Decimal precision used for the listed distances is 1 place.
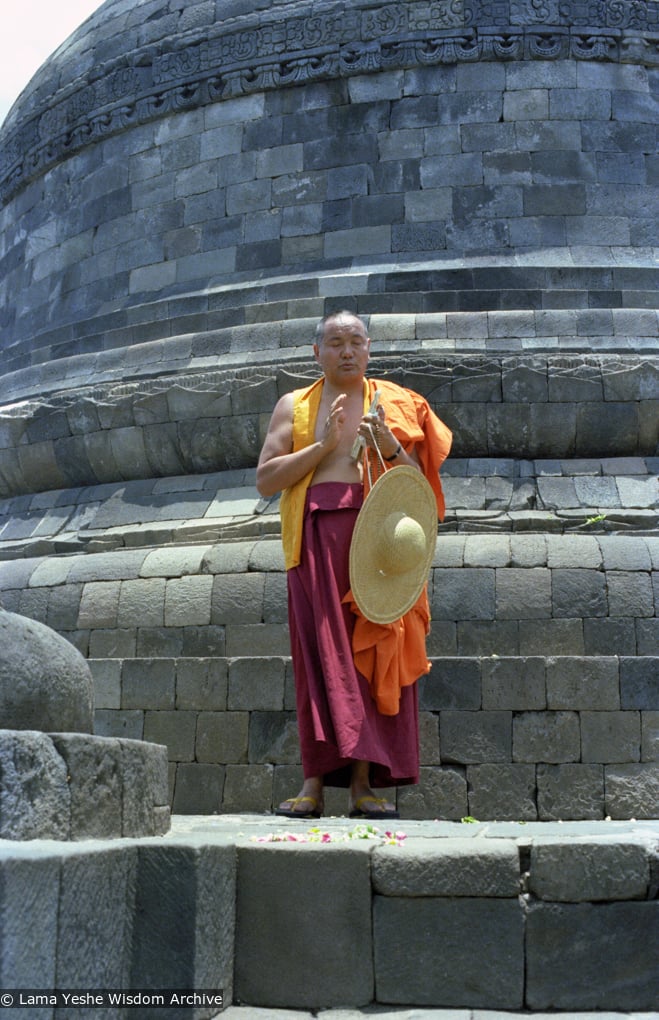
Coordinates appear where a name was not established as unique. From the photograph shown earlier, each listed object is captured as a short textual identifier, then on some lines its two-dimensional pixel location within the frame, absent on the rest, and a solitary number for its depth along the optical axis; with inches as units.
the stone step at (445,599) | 333.4
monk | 247.9
